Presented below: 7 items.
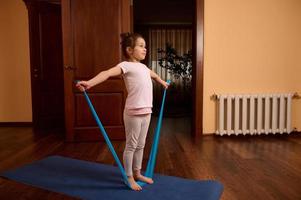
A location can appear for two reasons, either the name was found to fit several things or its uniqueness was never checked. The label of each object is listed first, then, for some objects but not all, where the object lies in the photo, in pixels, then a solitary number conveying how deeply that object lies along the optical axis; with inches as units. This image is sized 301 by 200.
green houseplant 299.7
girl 75.6
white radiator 140.8
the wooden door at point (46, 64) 170.9
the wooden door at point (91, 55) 133.0
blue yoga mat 72.1
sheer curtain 334.0
